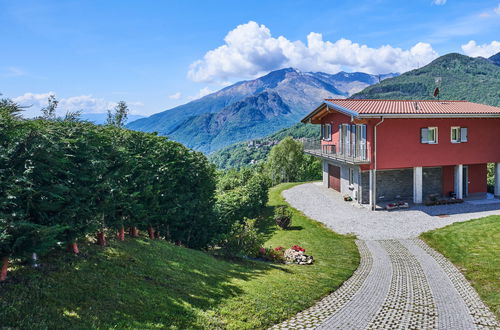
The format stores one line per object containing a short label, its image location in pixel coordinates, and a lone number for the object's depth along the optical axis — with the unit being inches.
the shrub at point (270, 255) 565.0
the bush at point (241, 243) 536.4
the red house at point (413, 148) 923.4
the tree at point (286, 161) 2219.5
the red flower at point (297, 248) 598.9
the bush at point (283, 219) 837.8
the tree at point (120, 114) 702.9
